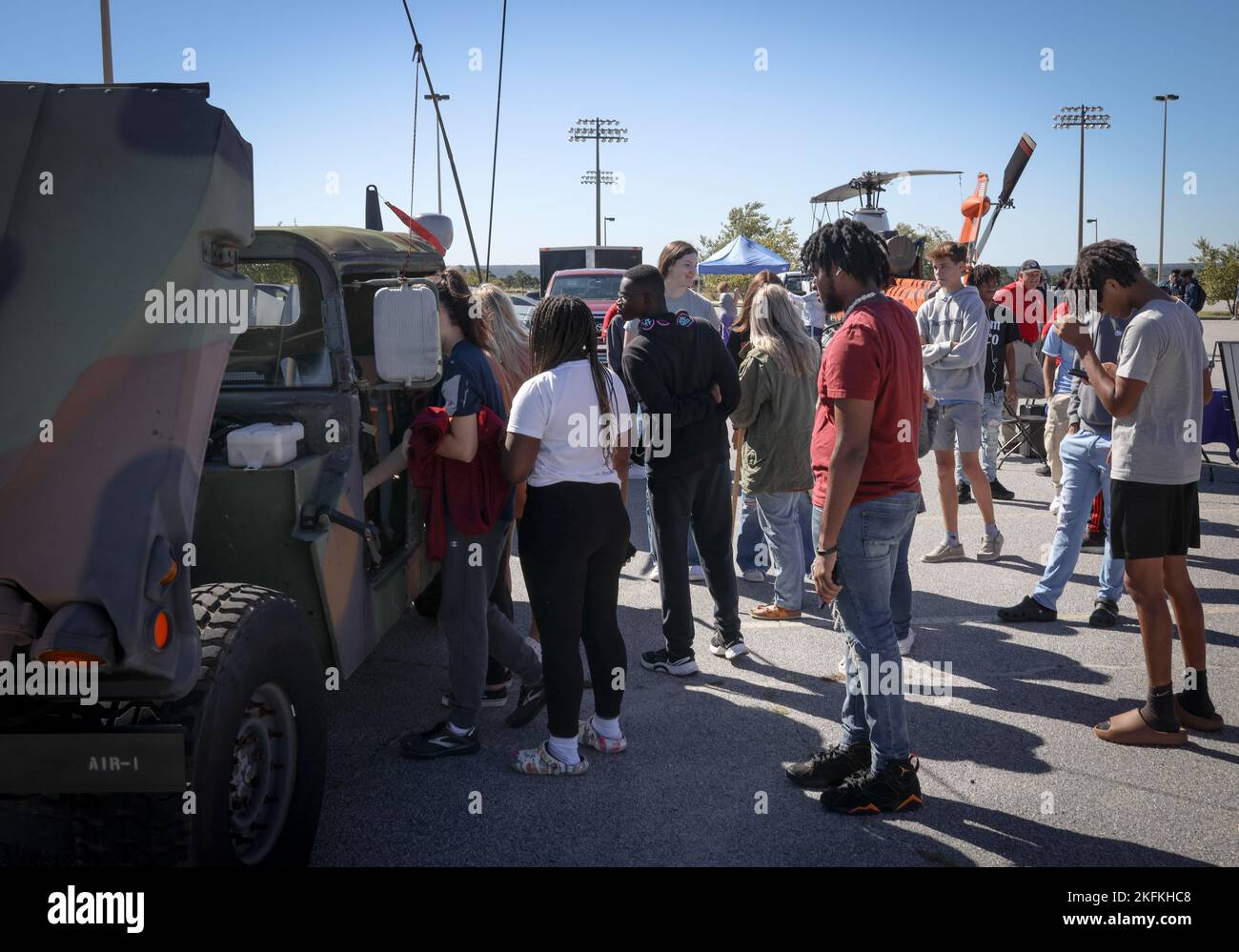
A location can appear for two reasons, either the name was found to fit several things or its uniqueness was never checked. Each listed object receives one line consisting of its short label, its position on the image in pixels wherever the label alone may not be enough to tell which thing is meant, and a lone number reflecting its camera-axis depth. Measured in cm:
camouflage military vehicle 228
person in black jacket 488
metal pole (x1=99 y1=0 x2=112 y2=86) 966
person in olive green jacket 577
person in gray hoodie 701
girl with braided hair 379
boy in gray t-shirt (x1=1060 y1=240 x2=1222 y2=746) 411
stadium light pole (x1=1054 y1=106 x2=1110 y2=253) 5547
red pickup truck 1717
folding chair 1083
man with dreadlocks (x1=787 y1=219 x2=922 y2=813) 347
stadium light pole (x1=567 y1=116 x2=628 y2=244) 5053
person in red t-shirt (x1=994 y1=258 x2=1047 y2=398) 959
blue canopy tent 1956
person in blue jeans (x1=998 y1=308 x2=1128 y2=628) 554
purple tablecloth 934
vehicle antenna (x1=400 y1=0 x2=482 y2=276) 472
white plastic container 327
